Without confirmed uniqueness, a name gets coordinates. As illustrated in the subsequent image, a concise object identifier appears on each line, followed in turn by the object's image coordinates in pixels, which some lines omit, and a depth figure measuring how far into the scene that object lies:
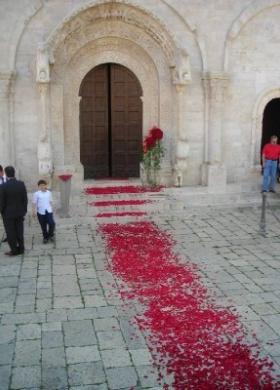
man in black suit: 9.04
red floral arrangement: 12.90
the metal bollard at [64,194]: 11.19
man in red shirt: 13.18
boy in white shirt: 9.73
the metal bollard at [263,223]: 10.92
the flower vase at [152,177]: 13.08
